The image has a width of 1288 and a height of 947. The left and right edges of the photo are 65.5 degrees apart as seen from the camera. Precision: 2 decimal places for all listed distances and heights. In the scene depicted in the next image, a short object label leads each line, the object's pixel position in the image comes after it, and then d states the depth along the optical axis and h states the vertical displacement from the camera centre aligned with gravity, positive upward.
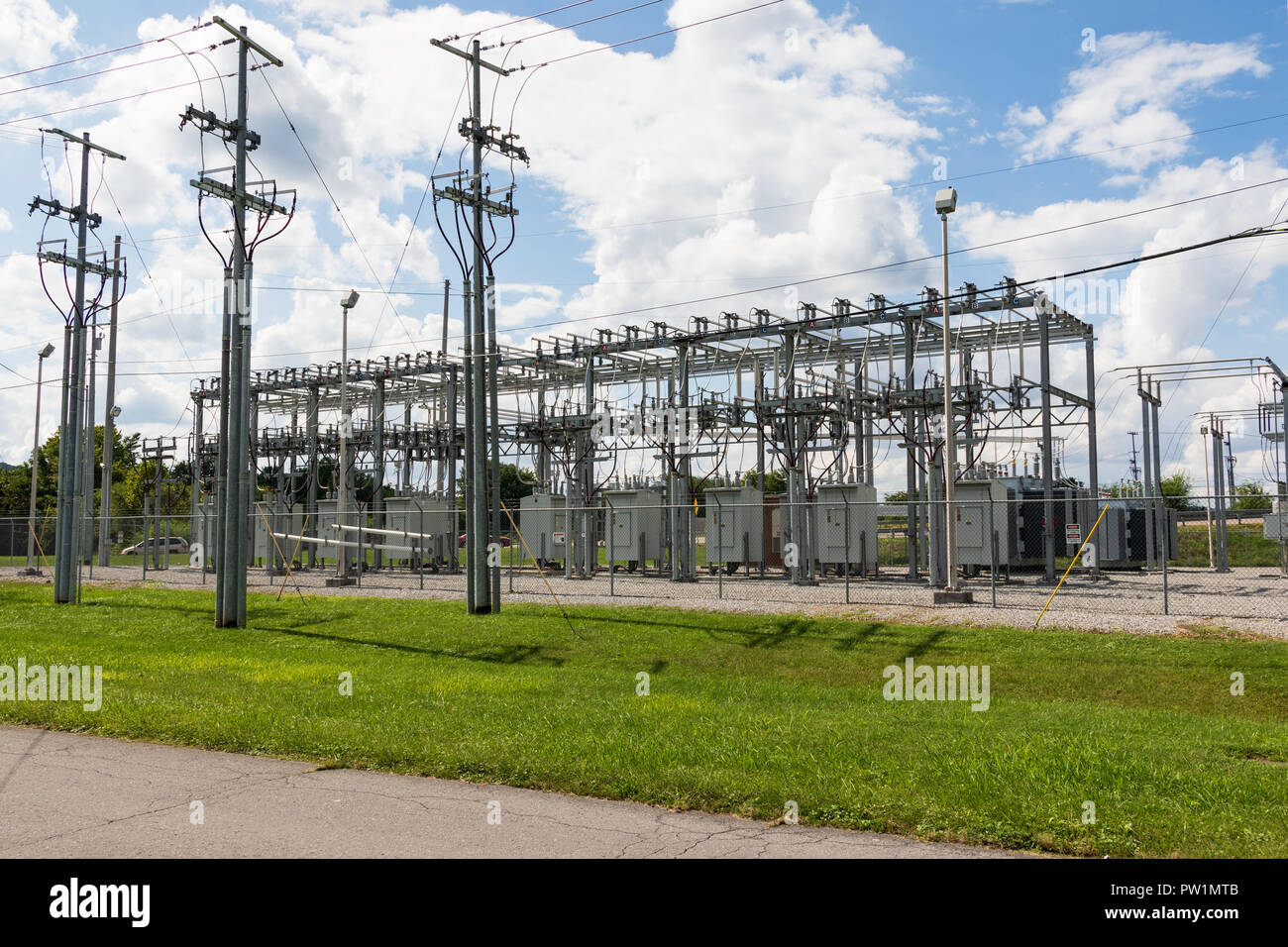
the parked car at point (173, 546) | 53.58 -0.70
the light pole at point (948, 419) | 17.78 +1.91
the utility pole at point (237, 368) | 17.89 +2.97
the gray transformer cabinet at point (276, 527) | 34.59 +0.22
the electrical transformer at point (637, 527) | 30.12 +0.05
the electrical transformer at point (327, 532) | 34.47 +0.03
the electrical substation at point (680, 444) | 18.66 +2.27
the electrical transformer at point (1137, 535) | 31.42 -0.37
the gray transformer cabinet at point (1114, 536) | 30.17 -0.38
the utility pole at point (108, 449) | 37.69 +3.47
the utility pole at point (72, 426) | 23.38 +2.57
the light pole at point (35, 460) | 32.91 +2.75
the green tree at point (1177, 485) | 73.44 +2.83
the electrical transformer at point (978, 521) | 23.44 +0.09
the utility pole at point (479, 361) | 18.52 +3.18
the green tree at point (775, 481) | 46.09 +2.19
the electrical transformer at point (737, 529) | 27.80 -0.03
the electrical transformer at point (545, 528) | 32.22 +0.07
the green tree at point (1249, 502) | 49.34 +1.04
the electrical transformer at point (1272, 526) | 27.42 -0.12
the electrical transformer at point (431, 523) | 34.19 +0.29
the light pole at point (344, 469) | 26.45 +1.90
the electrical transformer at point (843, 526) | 25.39 +0.01
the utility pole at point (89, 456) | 30.39 +2.92
